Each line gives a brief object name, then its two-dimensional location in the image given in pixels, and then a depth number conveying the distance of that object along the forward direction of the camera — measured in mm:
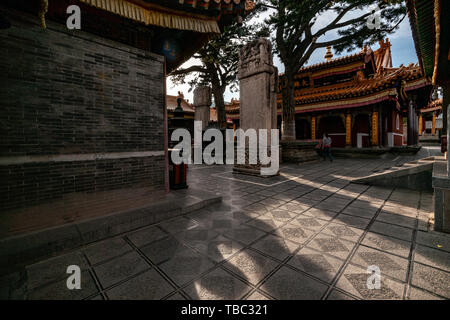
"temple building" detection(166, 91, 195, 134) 23188
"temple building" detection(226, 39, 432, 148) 12312
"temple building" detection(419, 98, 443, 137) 23556
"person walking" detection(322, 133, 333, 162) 11117
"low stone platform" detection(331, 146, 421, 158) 12509
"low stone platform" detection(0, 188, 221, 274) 2269
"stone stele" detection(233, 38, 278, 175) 7109
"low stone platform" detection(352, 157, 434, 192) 4855
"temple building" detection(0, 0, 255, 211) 2533
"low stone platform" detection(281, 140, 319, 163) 10529
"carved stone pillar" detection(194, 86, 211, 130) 13164
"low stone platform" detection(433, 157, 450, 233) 2770
